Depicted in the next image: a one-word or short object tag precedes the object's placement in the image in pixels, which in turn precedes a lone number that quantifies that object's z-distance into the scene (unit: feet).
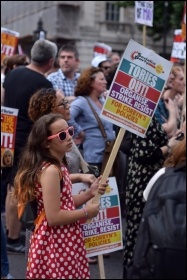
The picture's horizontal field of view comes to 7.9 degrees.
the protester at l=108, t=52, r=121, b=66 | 67.33
